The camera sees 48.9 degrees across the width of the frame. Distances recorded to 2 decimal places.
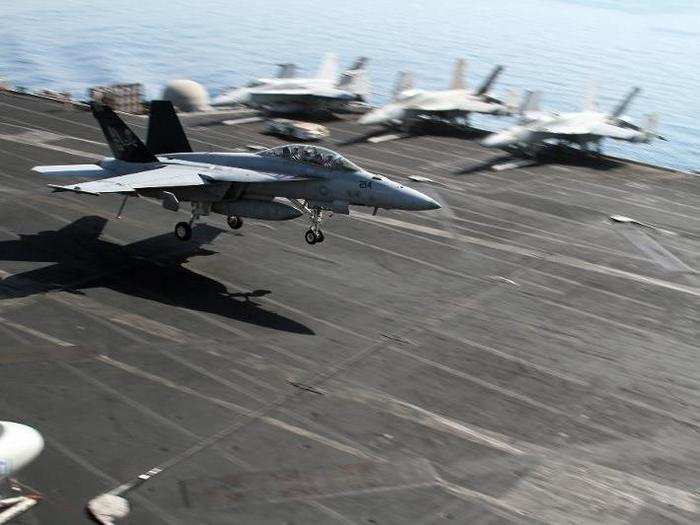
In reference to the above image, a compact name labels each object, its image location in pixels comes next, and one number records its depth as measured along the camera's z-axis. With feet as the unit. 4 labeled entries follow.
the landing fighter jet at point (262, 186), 95.30
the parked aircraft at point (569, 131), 193.77
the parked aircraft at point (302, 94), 218.38
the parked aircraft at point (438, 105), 210.59
